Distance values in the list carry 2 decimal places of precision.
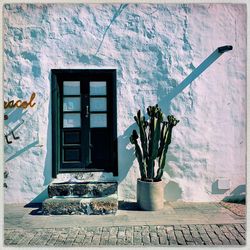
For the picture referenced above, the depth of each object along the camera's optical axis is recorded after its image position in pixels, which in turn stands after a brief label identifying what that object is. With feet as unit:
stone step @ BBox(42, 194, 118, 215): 18.31
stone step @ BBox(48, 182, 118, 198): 19.48
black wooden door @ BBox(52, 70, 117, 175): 21.01
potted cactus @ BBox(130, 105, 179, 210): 18.72
